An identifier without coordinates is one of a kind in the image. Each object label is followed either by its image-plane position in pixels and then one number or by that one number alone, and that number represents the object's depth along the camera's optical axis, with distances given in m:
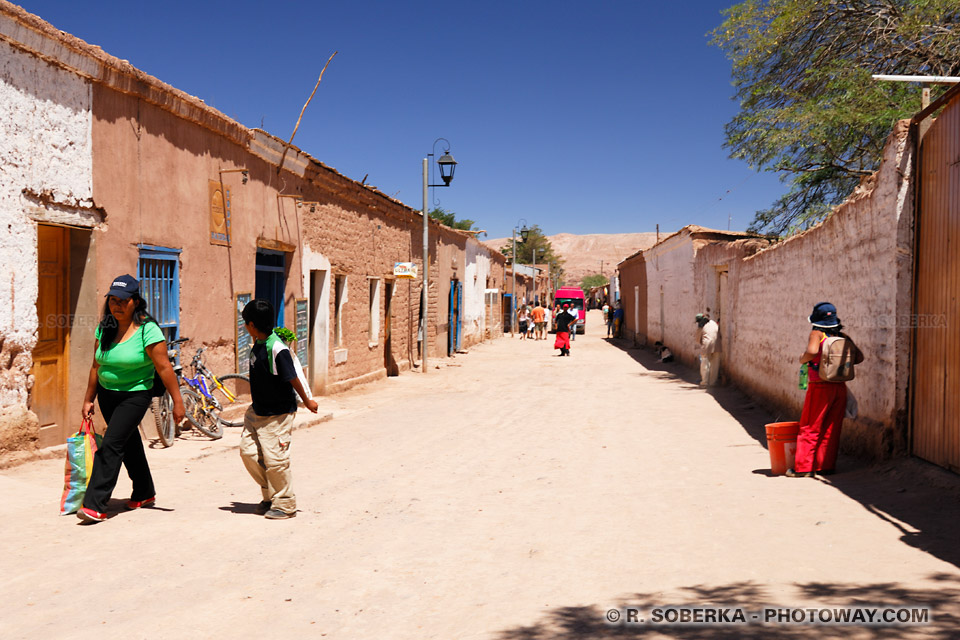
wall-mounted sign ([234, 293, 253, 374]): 10.55
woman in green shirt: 5.20
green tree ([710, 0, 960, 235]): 14.45
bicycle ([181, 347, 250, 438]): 9.00
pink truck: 42.45
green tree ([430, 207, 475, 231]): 58.30
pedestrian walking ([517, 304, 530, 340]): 36.89
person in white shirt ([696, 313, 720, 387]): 15.27
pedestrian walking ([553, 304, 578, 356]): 23.70
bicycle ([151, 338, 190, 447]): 8.20
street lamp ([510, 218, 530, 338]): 37.48
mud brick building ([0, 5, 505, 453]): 6.61
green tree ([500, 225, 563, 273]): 85.38
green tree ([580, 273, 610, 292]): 107.38
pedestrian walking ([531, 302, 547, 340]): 34.47
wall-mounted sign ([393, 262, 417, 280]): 17.42
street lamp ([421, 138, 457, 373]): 19.08
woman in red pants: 6.86
